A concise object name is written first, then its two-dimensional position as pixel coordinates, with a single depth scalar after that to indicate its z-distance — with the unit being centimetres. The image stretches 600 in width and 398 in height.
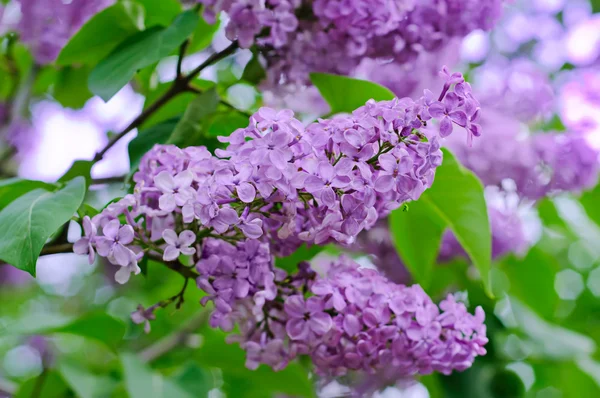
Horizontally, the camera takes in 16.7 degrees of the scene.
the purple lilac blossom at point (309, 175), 78
